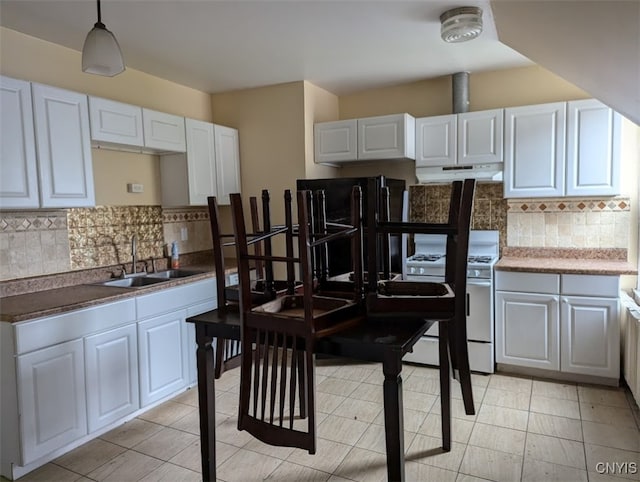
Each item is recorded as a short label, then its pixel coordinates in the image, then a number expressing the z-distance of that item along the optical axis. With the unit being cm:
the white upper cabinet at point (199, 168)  374
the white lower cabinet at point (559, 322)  313
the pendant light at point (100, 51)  201
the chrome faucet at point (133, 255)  351
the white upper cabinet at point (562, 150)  327
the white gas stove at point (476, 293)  343
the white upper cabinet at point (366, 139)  381
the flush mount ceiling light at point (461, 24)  259
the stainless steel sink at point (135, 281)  329
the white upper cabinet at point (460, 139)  360
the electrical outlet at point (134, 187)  356
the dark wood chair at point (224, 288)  210
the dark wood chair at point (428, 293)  177
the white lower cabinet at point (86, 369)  227
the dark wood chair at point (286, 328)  161
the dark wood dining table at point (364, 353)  161
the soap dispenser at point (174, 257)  380
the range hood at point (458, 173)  364
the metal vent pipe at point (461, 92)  379
